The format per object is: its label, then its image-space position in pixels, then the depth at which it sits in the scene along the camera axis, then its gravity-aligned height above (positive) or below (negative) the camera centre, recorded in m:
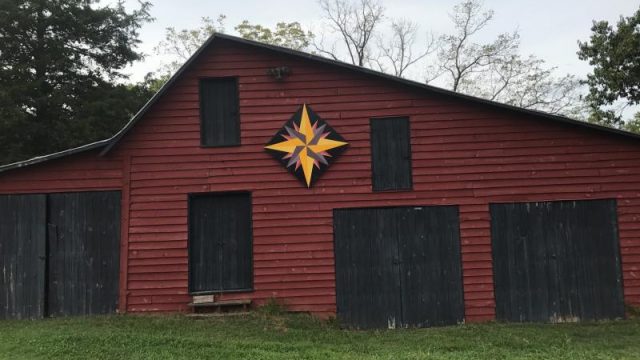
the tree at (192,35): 33.97 +12.94
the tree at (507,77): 29.50 +8.95
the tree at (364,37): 31.84 +11.89
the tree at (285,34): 32.59 +12.43
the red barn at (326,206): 10.19 +0.61
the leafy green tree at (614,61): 18.12 +5.93
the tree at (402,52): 31.45 +10.90
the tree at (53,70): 21.97 +7.70
